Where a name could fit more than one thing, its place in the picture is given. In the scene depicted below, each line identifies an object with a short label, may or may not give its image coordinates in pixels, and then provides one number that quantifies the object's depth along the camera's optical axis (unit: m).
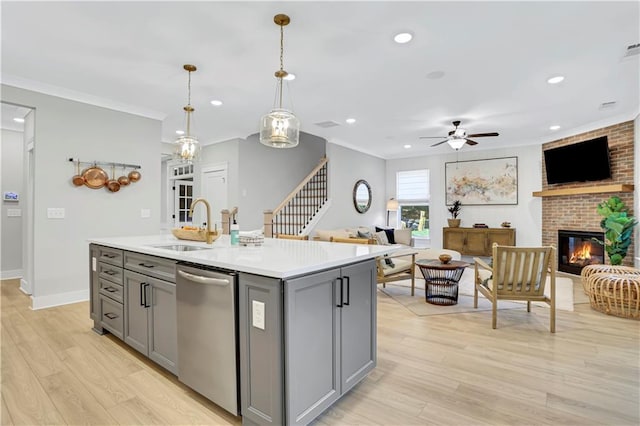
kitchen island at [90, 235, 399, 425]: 1.66
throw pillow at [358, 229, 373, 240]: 6.97
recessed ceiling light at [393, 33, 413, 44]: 2.92
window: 8.76
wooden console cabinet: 7.28
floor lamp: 8.92
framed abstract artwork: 7.54
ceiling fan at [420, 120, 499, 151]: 5.57
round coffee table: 4.25
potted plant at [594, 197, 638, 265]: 5.02
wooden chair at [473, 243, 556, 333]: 3.35
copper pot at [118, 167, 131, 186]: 4.75
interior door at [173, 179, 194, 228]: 8.03
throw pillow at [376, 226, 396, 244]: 7.93
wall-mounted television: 5.71
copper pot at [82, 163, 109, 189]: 4.45
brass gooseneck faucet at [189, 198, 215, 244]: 2.82
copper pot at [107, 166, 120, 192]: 4.66
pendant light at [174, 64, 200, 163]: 3.62
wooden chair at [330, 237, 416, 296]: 4.39
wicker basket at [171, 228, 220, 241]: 2.96
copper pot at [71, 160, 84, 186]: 4.36
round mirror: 7.88
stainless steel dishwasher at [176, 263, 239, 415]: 1.84
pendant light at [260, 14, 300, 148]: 2.87
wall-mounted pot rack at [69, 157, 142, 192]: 4.41
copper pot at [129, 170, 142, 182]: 4.88
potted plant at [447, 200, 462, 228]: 8.00
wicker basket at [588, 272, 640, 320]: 3.69
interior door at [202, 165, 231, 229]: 7.17
